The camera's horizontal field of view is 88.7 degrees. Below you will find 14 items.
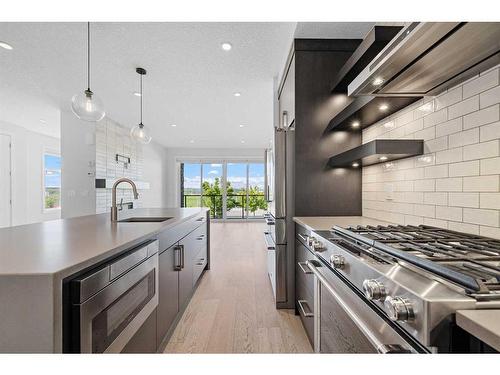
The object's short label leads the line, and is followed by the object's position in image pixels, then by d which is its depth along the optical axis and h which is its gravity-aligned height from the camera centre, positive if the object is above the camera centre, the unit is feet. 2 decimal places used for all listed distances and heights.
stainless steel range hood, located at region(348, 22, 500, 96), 3.03 +1.86
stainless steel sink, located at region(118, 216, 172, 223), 7.77 -0.94
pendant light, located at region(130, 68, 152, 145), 11.35 +2.46
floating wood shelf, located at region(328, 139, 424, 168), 5.16 +0.82
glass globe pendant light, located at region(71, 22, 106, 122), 7.23 +2.37
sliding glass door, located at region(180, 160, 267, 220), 29.53 +0.01
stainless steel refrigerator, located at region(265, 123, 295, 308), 7.55 -0.90
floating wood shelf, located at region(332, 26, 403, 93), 4.71 +2.90
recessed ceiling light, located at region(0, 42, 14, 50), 8.57 +4.86
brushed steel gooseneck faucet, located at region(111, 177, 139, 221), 6.64 -0.42
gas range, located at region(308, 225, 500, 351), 1.82 -0.79
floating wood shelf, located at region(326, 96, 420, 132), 5.41 +1.85
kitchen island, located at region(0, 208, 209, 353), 2.37 -0.84
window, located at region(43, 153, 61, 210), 21.88 +0.61
